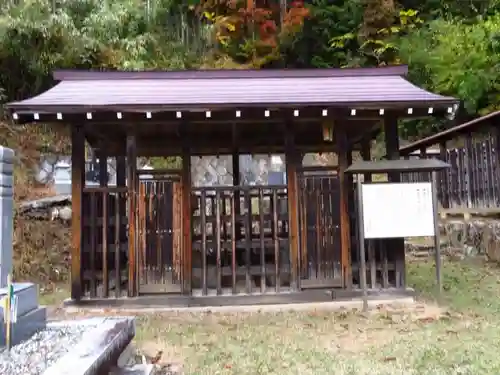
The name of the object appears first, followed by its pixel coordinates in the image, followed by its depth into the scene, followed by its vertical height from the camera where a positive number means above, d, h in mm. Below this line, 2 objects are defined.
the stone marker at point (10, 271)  4004 -412
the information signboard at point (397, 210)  6785 +90
